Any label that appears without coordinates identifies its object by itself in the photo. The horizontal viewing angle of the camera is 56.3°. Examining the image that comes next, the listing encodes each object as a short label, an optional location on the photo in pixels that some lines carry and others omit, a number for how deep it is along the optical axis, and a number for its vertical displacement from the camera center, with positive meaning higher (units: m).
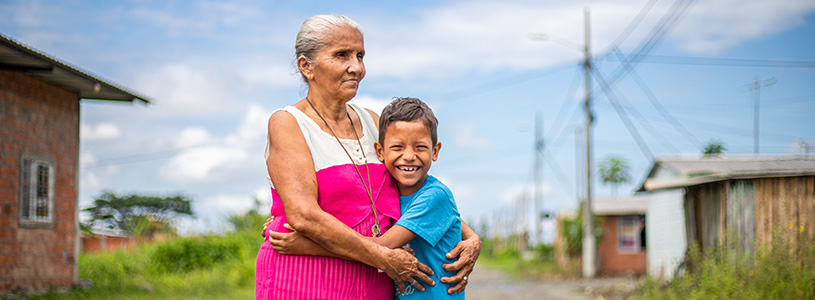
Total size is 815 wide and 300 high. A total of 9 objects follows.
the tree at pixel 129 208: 43.91 -2.42
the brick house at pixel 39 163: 10.84 +0.07
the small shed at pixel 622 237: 26.53 -2.41
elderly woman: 2.41 -0.07
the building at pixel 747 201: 11.55 -0.52
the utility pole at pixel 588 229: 22.53 -1.79
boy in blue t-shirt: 2.54 -0.08
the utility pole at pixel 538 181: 33.20 -0.58
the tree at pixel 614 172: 36.47 -0.16
